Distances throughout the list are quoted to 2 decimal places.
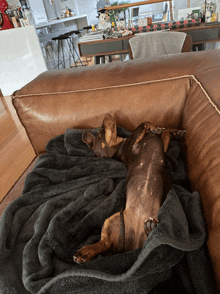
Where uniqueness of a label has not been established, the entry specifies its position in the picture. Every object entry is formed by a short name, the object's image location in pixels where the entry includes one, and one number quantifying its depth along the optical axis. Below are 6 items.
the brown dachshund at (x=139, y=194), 0.80
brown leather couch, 1.02
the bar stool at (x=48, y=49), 5.12
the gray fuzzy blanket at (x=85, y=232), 0.60
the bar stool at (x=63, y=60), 4.42
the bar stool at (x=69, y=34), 4.67
